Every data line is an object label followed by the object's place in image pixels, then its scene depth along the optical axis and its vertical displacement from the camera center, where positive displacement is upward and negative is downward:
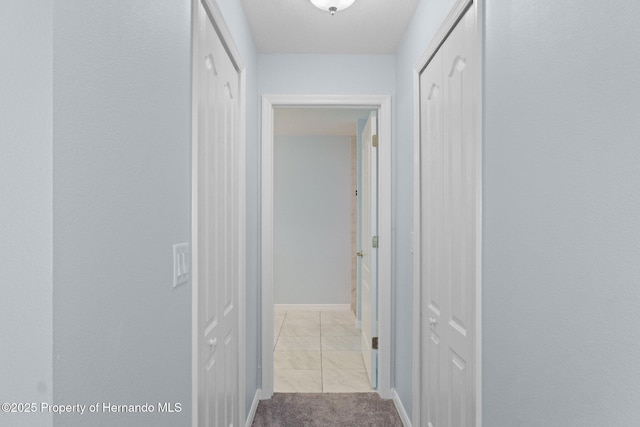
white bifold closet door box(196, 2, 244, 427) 1.43 -0.05
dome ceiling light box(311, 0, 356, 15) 2.08 +1.10
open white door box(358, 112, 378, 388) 2.97 -0.29
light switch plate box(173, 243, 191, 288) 1.16 -0.14
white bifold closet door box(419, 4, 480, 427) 1.48 -0.05
